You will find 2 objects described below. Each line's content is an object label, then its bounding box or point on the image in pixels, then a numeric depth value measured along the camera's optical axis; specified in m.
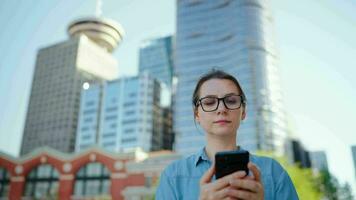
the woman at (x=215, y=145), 2.30
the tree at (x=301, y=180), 20.42
